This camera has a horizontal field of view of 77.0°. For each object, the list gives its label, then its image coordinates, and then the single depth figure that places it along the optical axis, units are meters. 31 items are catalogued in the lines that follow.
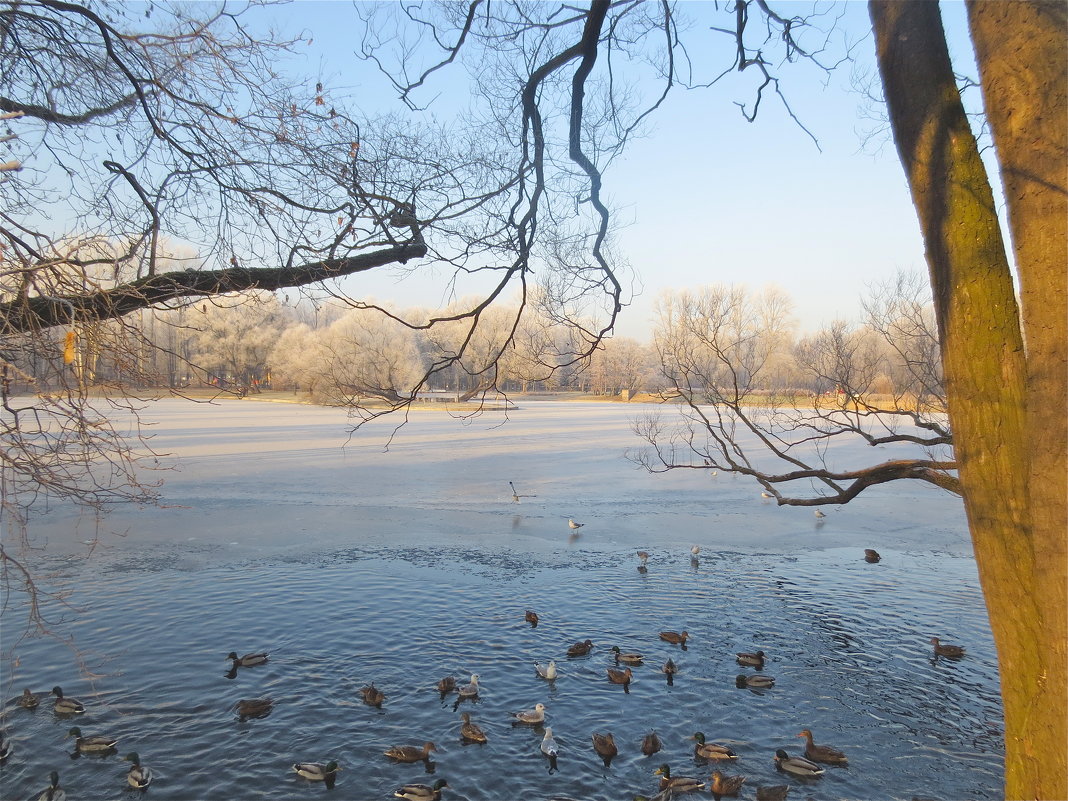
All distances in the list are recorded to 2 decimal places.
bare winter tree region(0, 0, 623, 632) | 2.97
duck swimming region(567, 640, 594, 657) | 6.83
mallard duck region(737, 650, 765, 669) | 6.69
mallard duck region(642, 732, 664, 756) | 5.25
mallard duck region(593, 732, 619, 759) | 5.22
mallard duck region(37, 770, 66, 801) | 4.45
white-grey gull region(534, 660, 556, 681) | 6.39
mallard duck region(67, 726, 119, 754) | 5.05
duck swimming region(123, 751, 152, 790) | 4.62
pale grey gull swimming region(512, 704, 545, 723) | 5.66
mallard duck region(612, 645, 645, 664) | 6.68
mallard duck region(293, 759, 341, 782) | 4.82
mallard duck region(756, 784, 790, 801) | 4.72
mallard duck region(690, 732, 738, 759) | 5.14
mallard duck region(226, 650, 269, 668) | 6.43
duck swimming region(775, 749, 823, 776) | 4.98
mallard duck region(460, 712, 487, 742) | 5.41
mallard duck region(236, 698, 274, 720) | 5.60
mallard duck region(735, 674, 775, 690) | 6.32
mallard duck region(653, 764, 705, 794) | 4.77
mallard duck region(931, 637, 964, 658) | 6.96
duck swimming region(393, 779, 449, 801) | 4.66
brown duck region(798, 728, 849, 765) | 5.12
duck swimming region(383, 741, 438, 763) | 5.09
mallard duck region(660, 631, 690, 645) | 7.21
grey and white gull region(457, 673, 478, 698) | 5.99
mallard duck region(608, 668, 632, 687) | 6.36
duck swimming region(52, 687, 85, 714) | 5.54
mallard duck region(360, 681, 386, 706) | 5.83
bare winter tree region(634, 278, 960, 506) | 3.38
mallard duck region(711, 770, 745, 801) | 4.77
